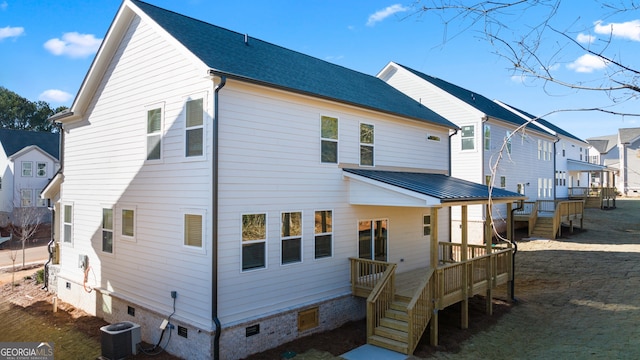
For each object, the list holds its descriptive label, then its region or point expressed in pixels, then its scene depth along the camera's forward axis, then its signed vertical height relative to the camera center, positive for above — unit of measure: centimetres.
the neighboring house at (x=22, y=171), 3425 +143
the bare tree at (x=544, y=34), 277 +109
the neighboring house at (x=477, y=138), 2188 +284
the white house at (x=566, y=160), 3389 +241
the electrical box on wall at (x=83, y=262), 1259 -234
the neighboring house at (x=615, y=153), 4559 +445
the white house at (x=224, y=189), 887 -6
